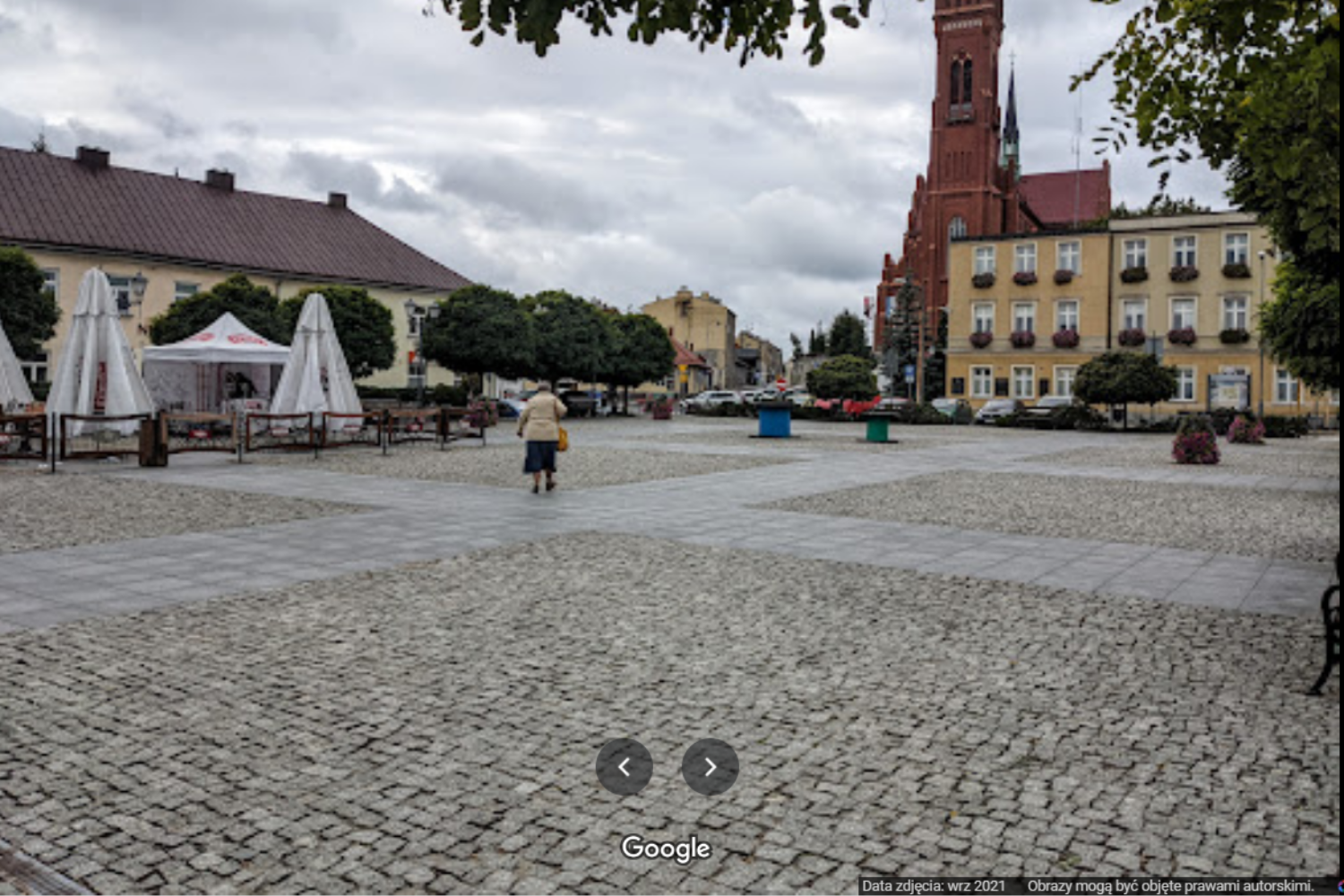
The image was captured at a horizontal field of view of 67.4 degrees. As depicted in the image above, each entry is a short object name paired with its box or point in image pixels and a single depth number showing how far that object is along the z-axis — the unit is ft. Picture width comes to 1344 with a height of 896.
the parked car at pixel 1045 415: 139.44
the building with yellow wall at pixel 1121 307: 177.99
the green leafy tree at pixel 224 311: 123.65
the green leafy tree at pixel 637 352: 167.53
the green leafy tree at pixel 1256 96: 16.26
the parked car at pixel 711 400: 178.60
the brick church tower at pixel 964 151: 252.83
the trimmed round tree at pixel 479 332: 141.69
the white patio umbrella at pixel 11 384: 66.80
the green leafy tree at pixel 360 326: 139.64
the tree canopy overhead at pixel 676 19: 13.44
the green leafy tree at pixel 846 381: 163.12
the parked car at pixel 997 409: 153.48
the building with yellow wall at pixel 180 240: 149.18
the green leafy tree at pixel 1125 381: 140.26
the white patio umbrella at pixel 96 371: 62.28
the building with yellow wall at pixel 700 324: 382.01
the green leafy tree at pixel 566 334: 152.97
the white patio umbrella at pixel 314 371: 71.61
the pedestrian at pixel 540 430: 46.55
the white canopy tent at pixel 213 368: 79.25
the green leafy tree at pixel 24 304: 115.24
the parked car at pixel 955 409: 156.25
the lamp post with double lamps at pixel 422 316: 103.04
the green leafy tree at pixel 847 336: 361.71
